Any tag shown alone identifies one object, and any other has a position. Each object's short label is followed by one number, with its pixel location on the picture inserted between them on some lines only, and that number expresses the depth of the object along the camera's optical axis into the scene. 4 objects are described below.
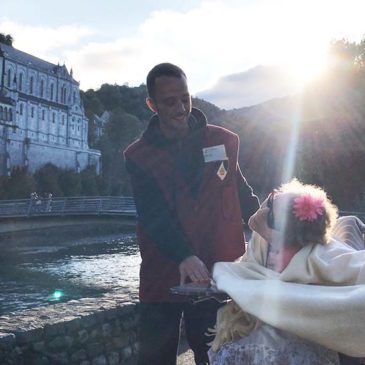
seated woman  2.11
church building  61.69
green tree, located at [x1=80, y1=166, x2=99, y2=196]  62.19
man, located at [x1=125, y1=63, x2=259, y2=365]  2.92
